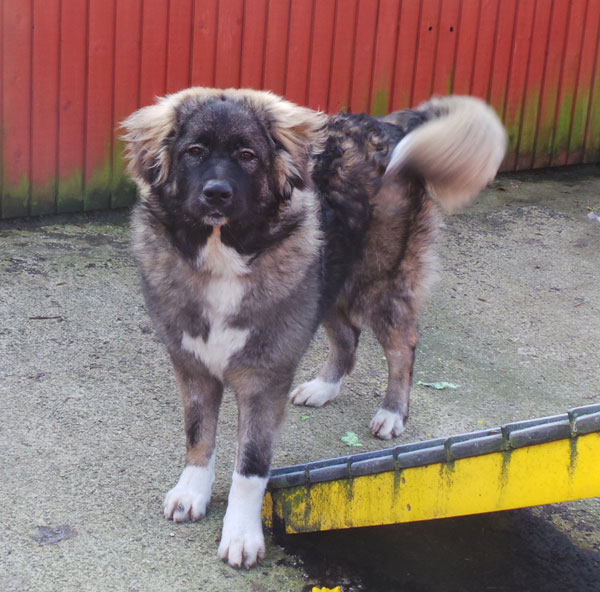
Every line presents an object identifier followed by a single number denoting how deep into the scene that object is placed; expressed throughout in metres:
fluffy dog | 3.01
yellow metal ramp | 2.86
